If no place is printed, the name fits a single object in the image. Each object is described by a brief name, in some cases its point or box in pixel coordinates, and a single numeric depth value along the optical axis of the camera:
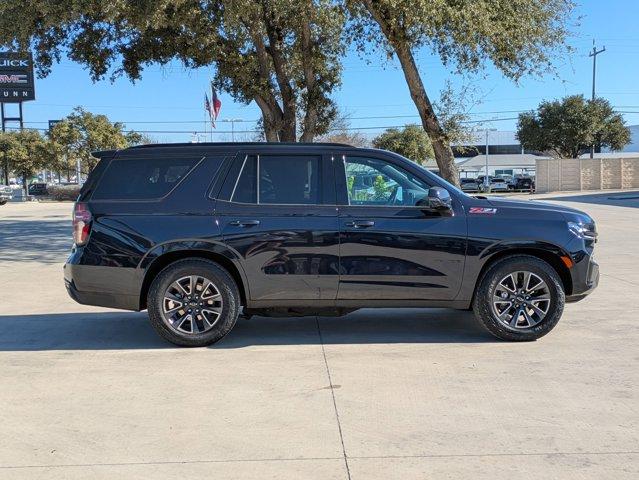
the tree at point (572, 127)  50.47
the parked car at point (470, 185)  54.48
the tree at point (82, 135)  49.03
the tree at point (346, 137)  49.56
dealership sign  51.12
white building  83.94
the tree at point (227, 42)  11.23
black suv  6.04
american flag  24.56
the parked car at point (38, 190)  57.32
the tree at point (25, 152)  51.56
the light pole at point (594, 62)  62.41
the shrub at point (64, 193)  52.47
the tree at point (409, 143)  60.75
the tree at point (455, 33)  11.23
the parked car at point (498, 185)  54.47
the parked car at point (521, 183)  51.33
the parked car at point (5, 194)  41.52
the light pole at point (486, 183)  54.81
